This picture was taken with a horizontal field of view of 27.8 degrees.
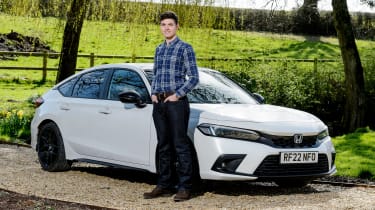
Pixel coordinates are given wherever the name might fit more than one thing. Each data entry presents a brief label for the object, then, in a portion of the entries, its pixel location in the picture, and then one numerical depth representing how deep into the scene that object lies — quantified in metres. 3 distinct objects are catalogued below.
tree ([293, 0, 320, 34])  35.55
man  7.94
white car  7.97
